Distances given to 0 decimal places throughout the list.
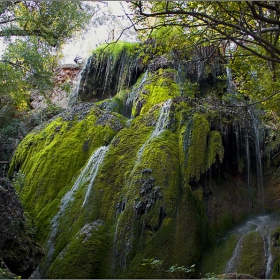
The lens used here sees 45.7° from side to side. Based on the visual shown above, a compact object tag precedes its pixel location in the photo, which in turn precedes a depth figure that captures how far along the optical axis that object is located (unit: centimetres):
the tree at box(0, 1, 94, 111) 934
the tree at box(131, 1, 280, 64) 493
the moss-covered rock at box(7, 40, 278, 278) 748
